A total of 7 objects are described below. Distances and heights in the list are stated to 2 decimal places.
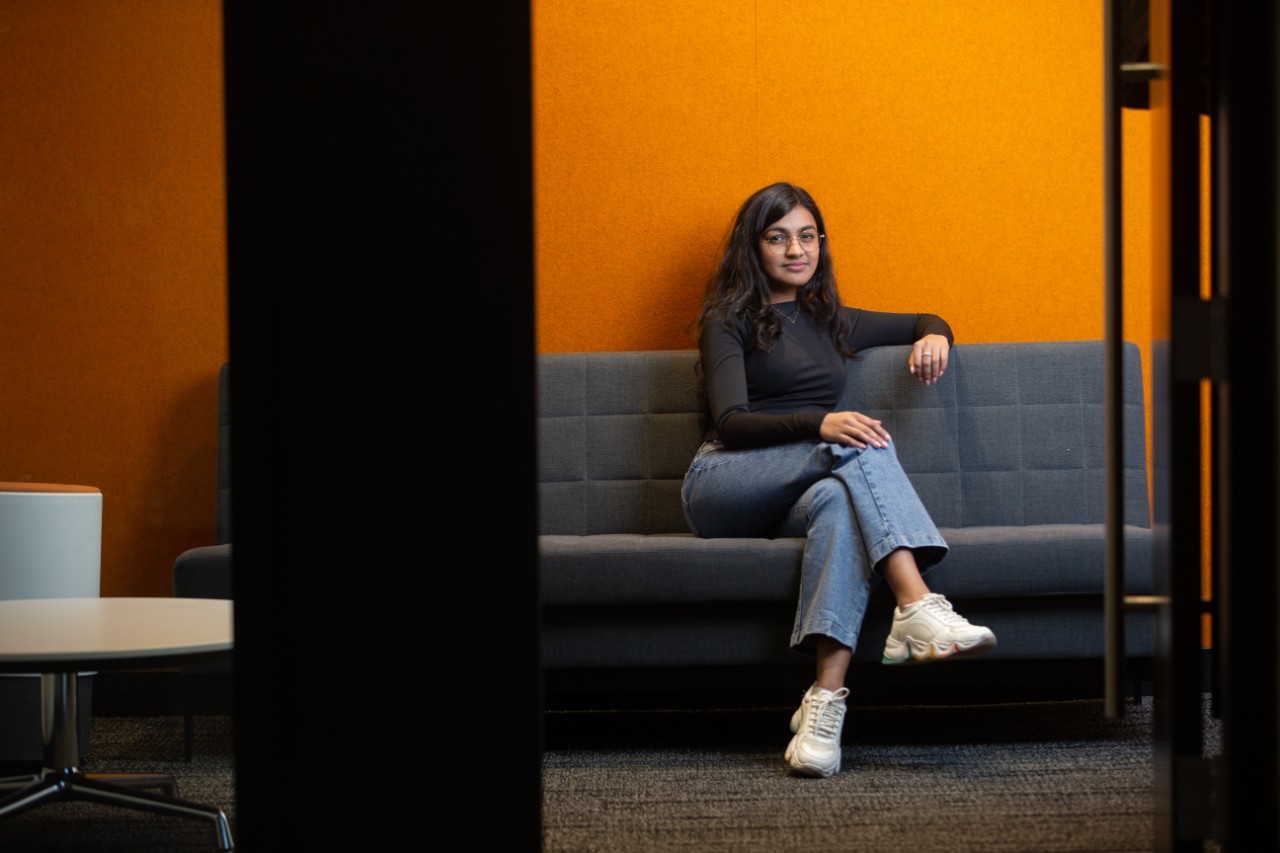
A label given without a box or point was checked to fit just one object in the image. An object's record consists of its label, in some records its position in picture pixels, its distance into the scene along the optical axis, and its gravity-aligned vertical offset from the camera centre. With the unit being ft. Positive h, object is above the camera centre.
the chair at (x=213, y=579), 13.64 -0.65
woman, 20.85 -0.43
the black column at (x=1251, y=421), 15.07 -0.16
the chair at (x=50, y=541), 18.16 -0.60
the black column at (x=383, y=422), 12.91 -0.12
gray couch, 22.63 -0.43
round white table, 17.90 -0.91
